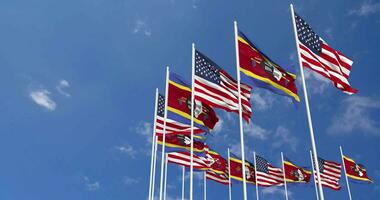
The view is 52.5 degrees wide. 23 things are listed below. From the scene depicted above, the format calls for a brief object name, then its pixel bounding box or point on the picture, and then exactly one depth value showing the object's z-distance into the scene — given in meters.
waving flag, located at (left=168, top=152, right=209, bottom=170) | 24.44
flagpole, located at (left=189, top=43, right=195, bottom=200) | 18.25
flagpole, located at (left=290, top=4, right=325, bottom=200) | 12.07
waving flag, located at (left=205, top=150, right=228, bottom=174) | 31.72
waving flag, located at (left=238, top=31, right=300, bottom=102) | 16.33
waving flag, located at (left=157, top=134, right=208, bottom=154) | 24.20
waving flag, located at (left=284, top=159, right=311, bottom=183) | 34.81
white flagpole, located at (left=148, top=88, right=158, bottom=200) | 25.99
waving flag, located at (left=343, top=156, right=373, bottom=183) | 37.53
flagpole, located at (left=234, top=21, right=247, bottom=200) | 14.20
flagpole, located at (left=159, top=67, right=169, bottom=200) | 21.60
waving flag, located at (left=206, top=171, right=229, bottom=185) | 34.59
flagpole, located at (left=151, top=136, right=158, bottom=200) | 26.50
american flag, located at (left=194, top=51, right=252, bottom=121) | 18.00
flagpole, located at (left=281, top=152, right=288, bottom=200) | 34.23
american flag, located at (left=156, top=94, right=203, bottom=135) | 22.94
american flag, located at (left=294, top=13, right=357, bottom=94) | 15.43
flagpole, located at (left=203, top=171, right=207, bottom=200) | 35.02
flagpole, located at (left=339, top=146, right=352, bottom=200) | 37.07
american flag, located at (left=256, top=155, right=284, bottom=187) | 32.44
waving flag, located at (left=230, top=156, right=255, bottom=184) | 32.09
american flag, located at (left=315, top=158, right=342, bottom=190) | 33.34
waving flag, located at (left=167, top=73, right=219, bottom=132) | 20.39
